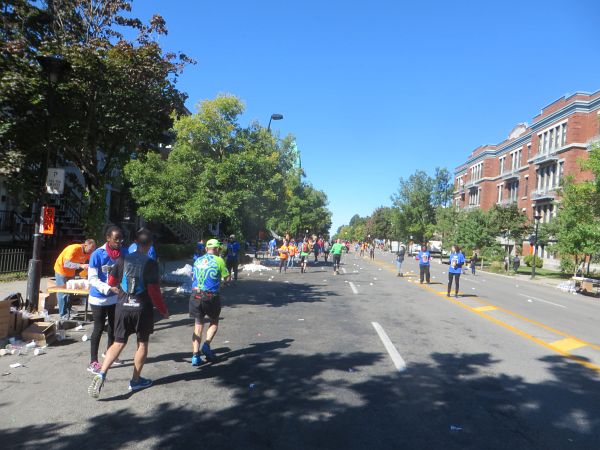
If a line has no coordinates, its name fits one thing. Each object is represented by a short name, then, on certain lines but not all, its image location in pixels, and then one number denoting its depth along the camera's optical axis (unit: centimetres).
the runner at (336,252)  2408
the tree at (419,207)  8131
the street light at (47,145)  905
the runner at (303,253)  2485
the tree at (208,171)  1850
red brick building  4344
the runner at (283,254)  2412
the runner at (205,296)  653
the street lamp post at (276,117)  2503
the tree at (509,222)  4125
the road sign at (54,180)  965
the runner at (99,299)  595
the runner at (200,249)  1166
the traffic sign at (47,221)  973
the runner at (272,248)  3412
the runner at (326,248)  3441
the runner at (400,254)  2609
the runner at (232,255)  1691
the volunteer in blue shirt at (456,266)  1554
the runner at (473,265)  3289
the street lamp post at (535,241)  3139
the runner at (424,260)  1941
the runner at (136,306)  532
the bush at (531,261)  4409
